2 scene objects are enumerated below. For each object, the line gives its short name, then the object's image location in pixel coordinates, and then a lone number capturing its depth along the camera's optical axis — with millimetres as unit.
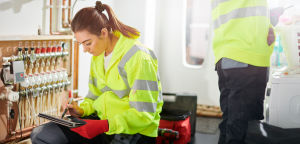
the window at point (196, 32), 3385
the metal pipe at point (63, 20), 2176
